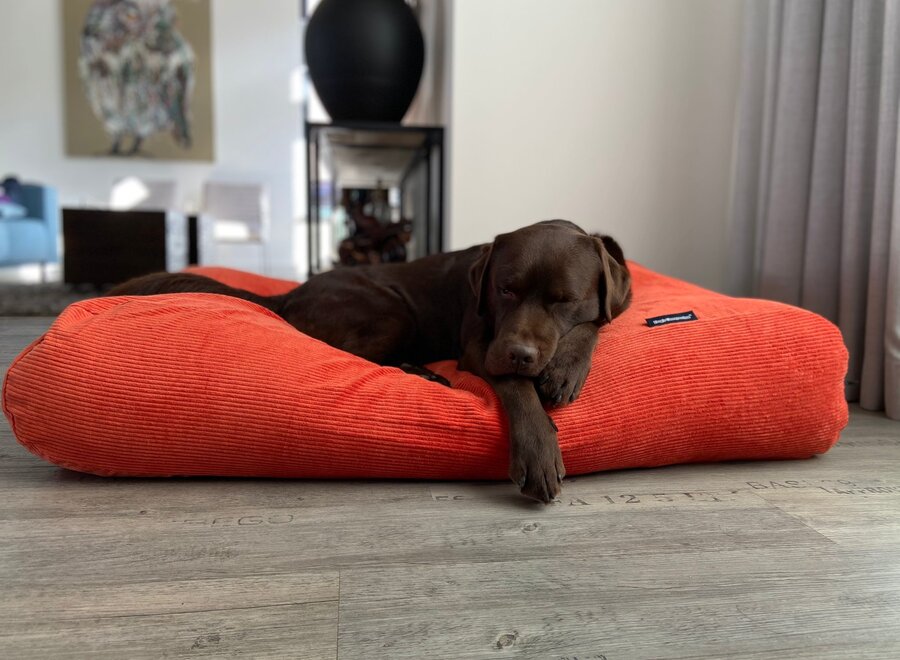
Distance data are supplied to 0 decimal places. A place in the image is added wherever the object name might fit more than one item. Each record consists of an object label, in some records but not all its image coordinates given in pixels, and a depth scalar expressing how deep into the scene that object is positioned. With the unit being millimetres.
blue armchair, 6527
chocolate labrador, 1512
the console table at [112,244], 5590
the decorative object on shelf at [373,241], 3963
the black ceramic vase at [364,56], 3367
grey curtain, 2246
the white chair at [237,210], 8633
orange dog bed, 1456
